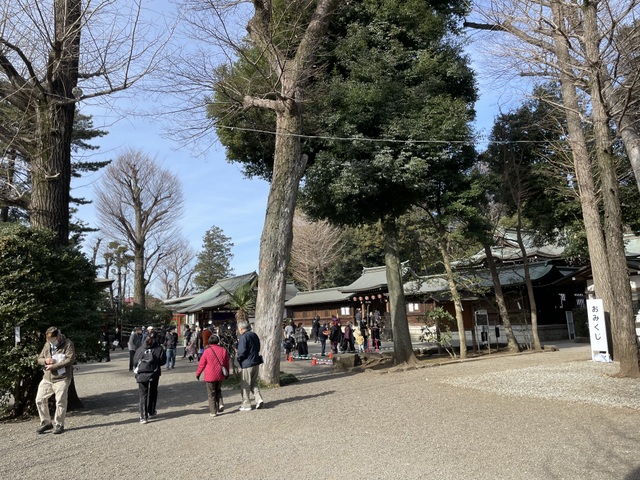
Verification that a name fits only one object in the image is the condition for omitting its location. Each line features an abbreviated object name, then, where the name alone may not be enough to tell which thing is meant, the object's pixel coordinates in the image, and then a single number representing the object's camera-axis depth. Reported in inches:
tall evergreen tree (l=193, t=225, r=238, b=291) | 2207.2
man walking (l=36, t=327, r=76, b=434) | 267.1
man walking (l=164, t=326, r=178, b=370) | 617.6
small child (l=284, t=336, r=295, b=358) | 727.9
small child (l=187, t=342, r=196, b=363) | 729.0
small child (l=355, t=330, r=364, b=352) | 782.5
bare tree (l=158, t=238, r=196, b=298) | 2097.7
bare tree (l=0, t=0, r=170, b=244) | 331.0
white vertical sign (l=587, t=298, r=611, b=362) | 413.4
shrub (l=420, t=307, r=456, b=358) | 573.0
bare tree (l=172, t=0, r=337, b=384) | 423.8
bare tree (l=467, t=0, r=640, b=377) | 346.6
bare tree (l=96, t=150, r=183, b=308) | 1248.2
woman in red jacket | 301.7
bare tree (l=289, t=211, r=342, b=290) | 1636.3
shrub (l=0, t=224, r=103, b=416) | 290.2
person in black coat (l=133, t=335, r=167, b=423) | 291.0
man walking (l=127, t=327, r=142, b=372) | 544.6
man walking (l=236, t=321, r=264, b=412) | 316.2
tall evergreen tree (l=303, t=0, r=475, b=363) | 503.5
